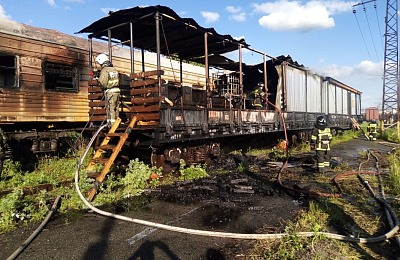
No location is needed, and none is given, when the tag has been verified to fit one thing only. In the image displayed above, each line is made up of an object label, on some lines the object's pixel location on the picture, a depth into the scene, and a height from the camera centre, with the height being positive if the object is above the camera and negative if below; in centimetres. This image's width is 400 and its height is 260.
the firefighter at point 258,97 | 1118 +118
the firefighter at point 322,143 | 729 -54
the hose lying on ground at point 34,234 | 305 -146
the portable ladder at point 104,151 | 505 -55
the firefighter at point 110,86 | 631 +100
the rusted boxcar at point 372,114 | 3990 +141
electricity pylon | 3177 +645
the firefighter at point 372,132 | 1725 -62
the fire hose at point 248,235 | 317 -145
